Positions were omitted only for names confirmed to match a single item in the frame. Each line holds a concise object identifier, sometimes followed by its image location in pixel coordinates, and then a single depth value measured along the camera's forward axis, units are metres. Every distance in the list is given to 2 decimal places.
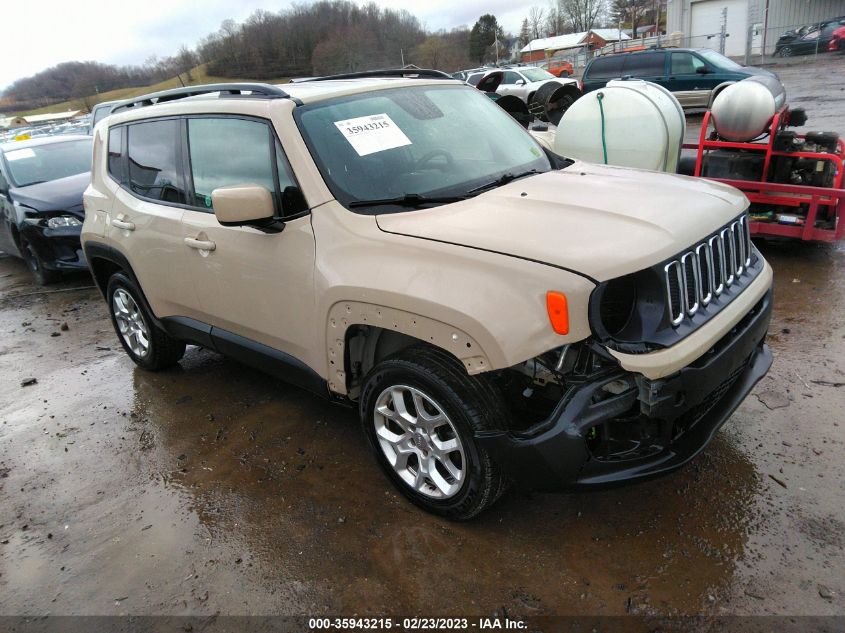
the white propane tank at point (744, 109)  6.02
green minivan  15.46
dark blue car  7.53
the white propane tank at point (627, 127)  6.12
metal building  31.80
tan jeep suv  2.32
